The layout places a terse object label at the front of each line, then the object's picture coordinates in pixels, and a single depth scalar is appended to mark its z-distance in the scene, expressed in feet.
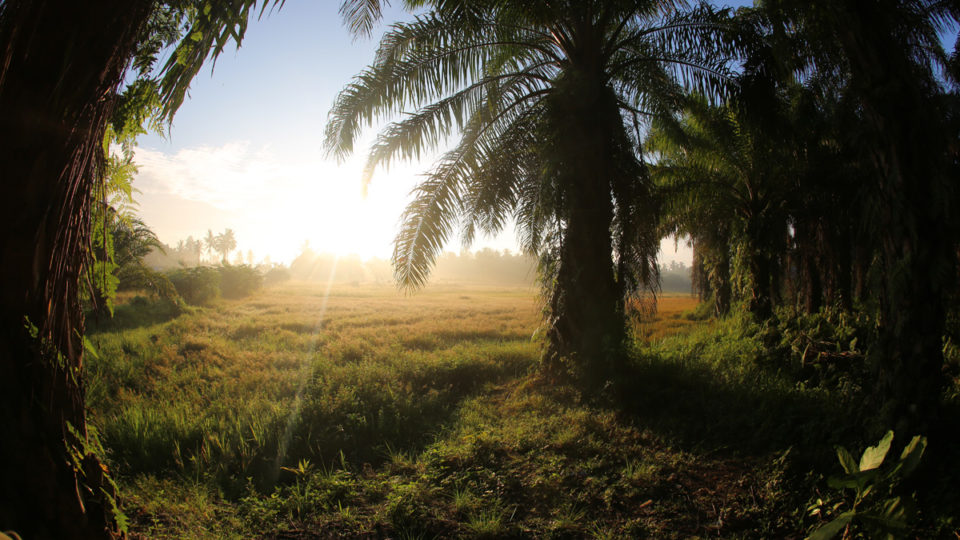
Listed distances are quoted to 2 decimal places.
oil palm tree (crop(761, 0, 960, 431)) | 10.34
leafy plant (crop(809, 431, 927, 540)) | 6.46
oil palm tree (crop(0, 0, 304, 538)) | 4.37
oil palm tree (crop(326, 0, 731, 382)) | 21.53
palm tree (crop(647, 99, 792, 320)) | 27.55
